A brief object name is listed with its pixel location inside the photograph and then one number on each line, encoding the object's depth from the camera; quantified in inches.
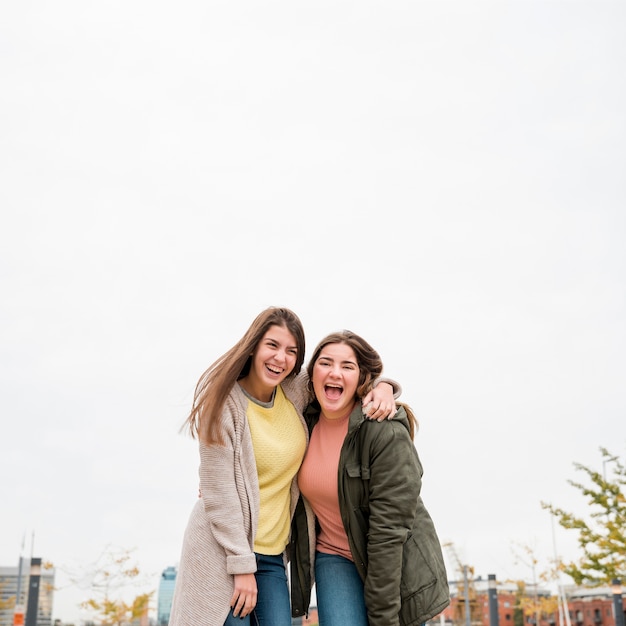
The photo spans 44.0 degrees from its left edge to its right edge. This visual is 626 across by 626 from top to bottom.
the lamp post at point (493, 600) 888.3
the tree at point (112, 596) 1025.5
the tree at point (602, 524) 780.0
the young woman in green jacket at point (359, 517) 139.4
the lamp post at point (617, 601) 787.4
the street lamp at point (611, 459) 815.1
